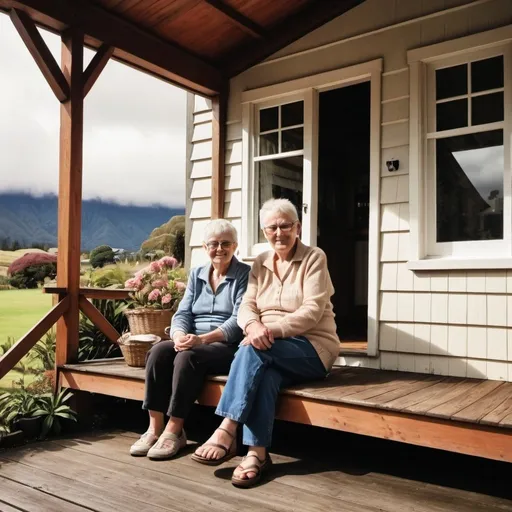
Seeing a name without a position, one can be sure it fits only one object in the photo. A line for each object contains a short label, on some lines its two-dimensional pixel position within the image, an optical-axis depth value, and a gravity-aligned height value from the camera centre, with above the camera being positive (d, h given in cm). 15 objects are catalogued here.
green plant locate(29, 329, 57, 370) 447 -70
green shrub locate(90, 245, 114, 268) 764 +16
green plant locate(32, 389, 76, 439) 333 -88
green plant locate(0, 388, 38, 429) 325 -83
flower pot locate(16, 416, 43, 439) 325 -93
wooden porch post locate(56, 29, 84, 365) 361 +57
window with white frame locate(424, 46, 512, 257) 329 +71
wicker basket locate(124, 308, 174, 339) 365 -34
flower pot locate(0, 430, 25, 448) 310 -97
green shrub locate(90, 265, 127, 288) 507 -10
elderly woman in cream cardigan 258 -35
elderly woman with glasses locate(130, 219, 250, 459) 289 -41
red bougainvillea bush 630 -4
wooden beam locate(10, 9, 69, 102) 329 +132
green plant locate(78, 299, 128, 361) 429 -58
